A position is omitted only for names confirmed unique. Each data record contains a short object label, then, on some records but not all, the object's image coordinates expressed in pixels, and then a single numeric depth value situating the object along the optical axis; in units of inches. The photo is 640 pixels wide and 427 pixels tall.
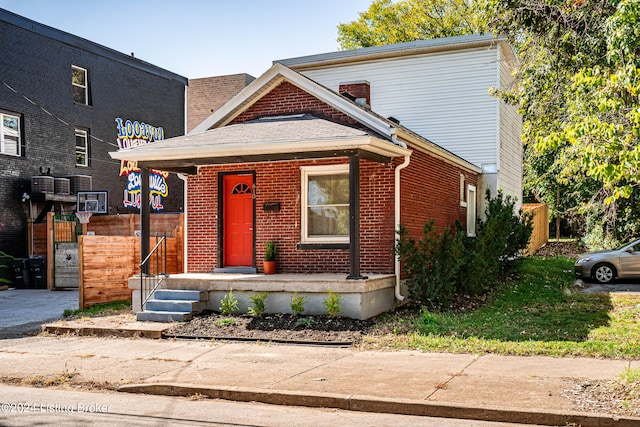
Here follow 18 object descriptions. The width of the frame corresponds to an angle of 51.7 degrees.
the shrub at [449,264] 529.7
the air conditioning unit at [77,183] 943.7
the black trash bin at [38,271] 836.2
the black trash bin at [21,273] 842.2
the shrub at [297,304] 491.6
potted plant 583.2
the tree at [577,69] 328.5
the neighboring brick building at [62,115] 883.4
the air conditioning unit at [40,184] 890.7
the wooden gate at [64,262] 789.2
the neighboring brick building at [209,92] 1519.4
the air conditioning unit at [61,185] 918.4
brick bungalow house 510.3
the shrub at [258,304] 503.5
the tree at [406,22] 1510.8
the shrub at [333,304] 482.0
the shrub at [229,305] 513.7
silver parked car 722.2
